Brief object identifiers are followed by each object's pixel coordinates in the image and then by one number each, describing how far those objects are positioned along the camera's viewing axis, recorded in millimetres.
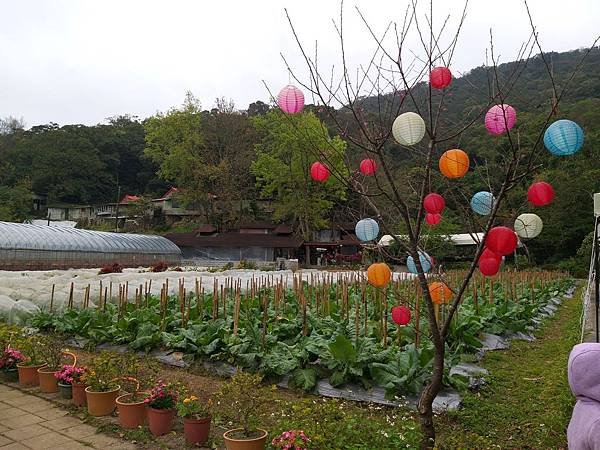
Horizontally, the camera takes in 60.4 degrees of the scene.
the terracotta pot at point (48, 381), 5695
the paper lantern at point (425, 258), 4084
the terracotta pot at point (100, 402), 4941
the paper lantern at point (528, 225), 5264
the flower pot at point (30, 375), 5992
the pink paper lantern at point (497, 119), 4137
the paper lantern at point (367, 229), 7850
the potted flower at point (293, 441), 3426
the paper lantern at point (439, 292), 5457
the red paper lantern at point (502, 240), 3658
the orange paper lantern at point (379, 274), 6305
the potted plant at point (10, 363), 6172
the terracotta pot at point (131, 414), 4602
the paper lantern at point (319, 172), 5586
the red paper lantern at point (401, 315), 5719
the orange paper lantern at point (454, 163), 4441
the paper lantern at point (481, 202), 5398
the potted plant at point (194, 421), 4191
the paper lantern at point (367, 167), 4316
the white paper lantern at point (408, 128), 4203
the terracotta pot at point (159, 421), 4445
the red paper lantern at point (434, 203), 5023
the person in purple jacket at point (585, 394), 2633
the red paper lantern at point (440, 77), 3801
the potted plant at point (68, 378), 5461
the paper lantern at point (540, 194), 4340
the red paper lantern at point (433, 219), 6092
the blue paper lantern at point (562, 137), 4363
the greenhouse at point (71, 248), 22250
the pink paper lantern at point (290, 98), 5105
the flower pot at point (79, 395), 5212
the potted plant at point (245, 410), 3737
